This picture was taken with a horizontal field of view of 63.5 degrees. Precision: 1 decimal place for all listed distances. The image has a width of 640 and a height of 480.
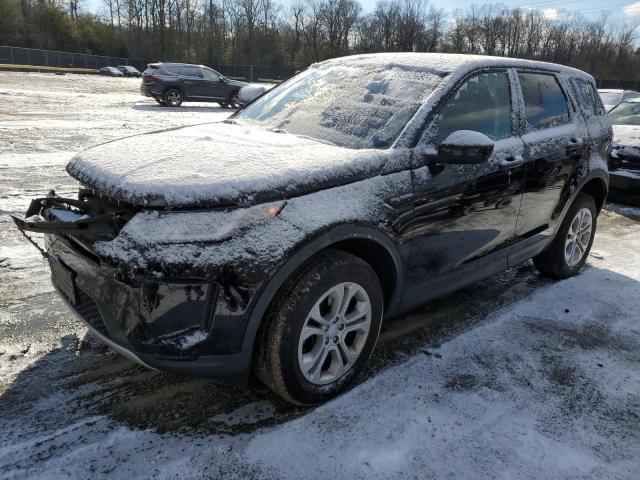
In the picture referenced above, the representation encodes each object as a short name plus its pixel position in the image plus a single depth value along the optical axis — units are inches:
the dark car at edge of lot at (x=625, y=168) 297.7
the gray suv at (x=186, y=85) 739.4
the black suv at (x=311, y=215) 87.7
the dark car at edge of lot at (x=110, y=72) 1952.4
